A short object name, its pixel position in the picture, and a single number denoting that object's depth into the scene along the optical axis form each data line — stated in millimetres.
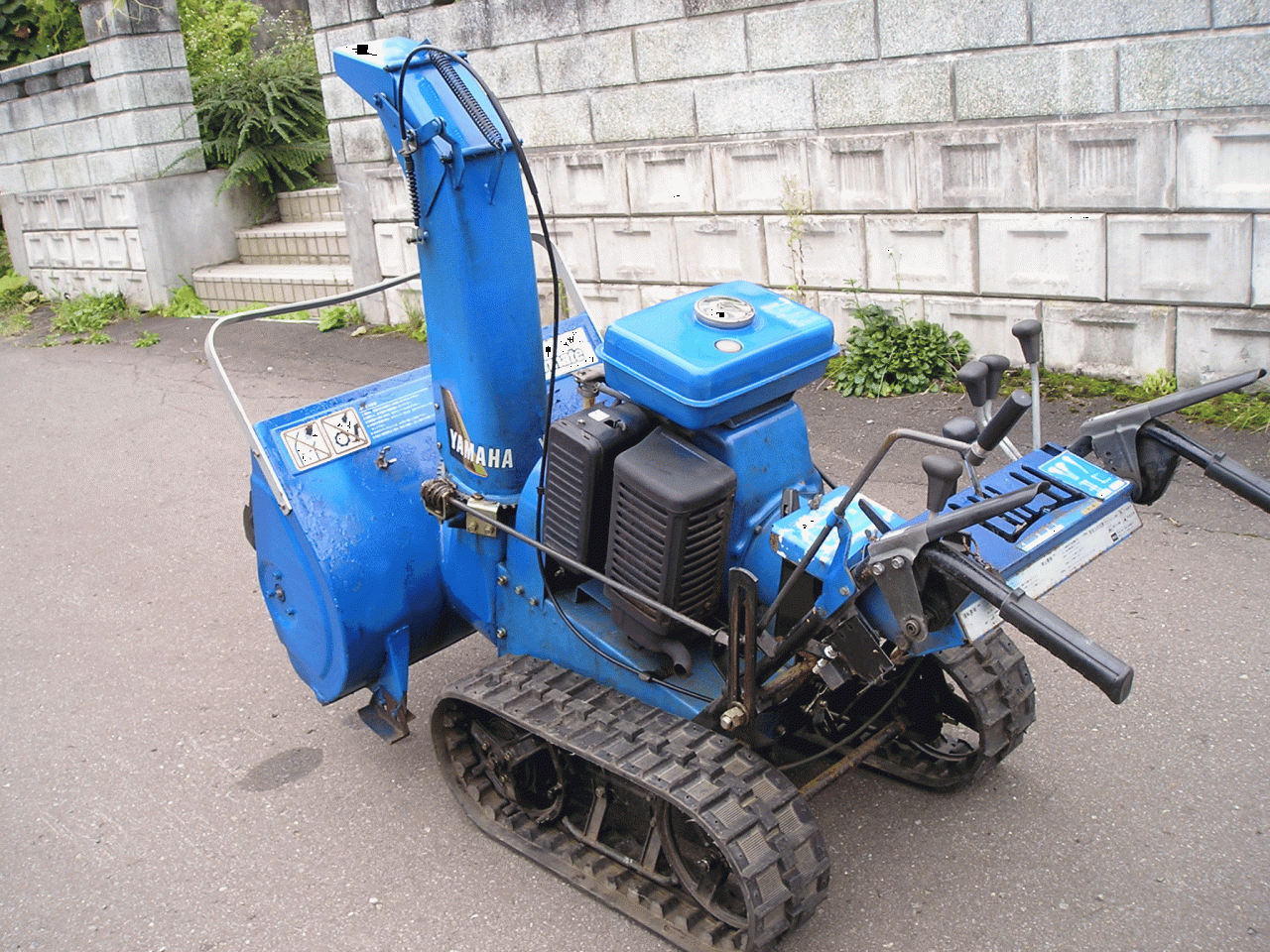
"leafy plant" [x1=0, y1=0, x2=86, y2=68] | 13734
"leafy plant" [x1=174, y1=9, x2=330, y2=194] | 11766
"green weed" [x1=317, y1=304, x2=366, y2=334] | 9984
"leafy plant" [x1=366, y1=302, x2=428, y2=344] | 9406
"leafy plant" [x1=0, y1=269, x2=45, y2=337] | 12912
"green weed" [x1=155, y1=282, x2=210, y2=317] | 11562
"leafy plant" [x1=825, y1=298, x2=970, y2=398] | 6812
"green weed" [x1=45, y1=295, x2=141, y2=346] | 11648
